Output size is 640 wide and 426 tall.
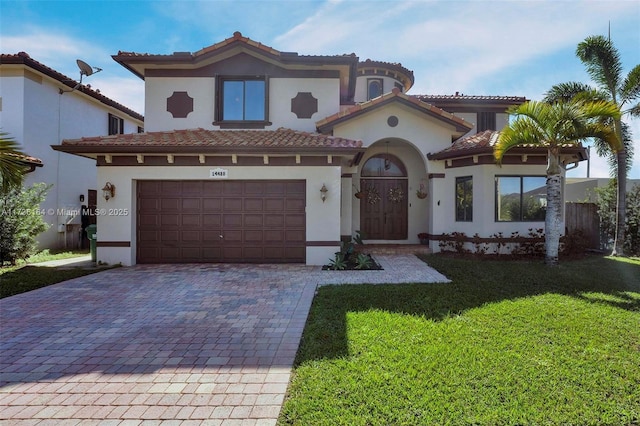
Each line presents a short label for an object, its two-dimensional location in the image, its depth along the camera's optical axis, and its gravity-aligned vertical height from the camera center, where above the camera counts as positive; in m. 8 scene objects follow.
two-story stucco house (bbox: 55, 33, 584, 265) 10.16 +1.47
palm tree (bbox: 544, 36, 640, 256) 11.62 +4.55
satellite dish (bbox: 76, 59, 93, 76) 13.18 +5.80
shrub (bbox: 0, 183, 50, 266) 10.17 -0.44
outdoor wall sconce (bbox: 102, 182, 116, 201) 10.04 +0.57
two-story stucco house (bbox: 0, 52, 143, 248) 12.18 +3.46
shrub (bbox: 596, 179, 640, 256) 11.86 -0.15
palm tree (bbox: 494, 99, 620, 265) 8.61 +2.19
